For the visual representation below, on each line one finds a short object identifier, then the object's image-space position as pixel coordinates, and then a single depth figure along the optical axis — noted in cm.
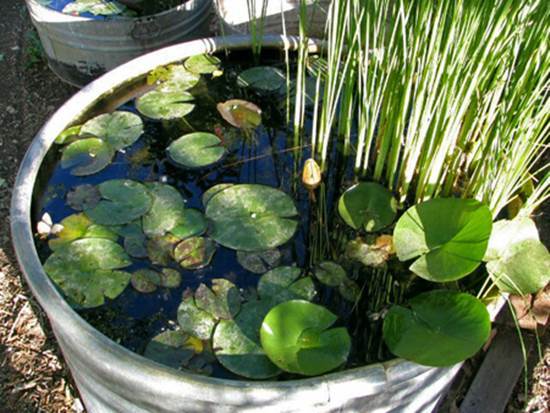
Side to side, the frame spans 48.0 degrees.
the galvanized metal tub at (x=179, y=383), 87
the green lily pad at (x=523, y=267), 108
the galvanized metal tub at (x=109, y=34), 185
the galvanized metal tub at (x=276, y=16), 199
